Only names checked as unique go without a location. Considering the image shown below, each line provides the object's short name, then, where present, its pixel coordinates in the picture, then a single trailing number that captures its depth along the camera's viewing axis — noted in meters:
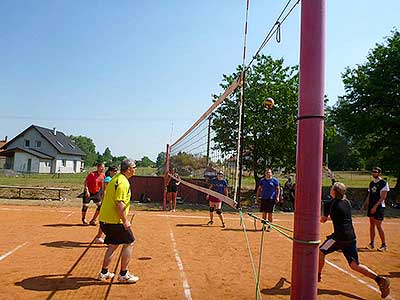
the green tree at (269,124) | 20.00
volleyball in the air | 9.89
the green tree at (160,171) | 25.76
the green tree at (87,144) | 123.72
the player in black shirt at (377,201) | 7.67
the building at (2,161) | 49.96
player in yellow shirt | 5.09
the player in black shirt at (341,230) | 5.04
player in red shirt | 9.99
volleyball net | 7.69
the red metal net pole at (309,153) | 2.14
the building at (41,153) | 45.66
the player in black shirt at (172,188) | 14.86
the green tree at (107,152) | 149.40
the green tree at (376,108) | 22.97
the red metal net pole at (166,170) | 15.29
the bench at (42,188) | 17.17
